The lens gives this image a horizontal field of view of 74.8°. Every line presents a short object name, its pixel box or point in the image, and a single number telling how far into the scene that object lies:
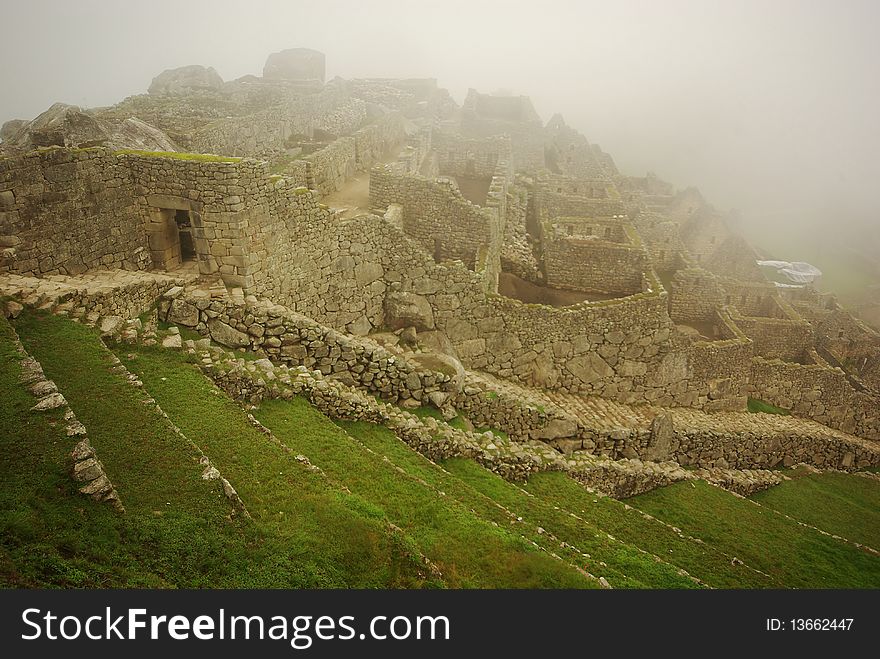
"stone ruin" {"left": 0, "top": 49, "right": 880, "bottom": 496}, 12.90
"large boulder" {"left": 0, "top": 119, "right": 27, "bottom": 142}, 22.05
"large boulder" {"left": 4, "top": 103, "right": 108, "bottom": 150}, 14.59
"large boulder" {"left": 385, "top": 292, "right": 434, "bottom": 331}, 18.11
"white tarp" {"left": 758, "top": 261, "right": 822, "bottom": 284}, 48.81
